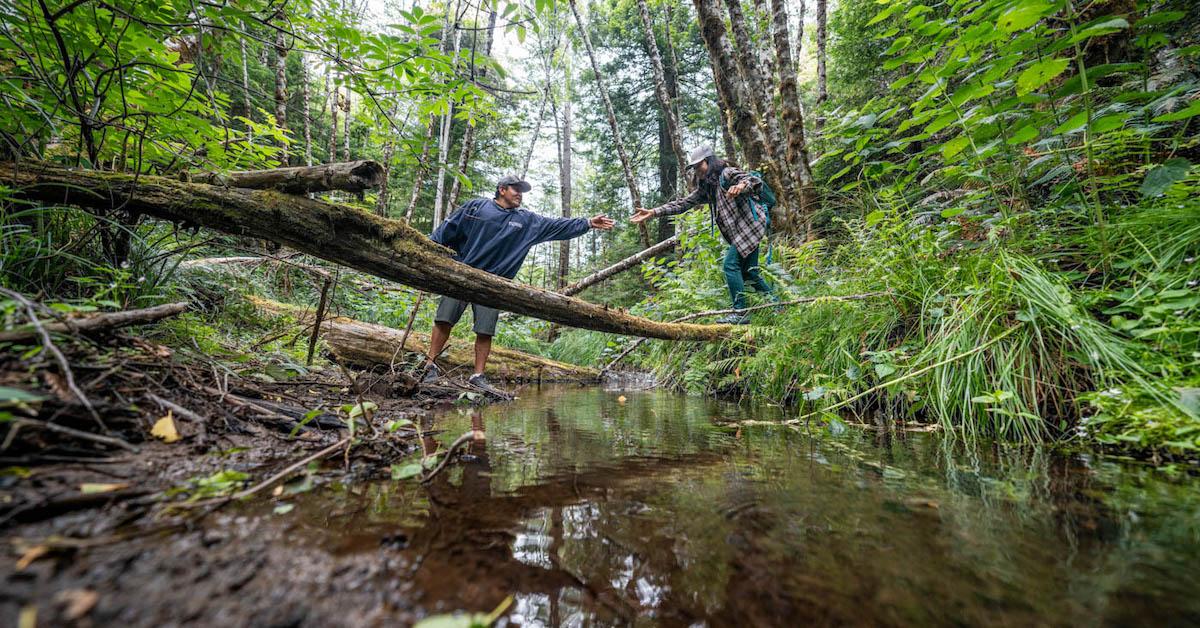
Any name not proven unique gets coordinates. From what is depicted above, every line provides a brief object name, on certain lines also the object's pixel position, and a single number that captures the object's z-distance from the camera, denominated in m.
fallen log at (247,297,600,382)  4.65
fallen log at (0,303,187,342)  1.01
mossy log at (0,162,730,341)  1.89
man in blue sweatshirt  4.20
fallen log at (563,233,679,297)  5.46
